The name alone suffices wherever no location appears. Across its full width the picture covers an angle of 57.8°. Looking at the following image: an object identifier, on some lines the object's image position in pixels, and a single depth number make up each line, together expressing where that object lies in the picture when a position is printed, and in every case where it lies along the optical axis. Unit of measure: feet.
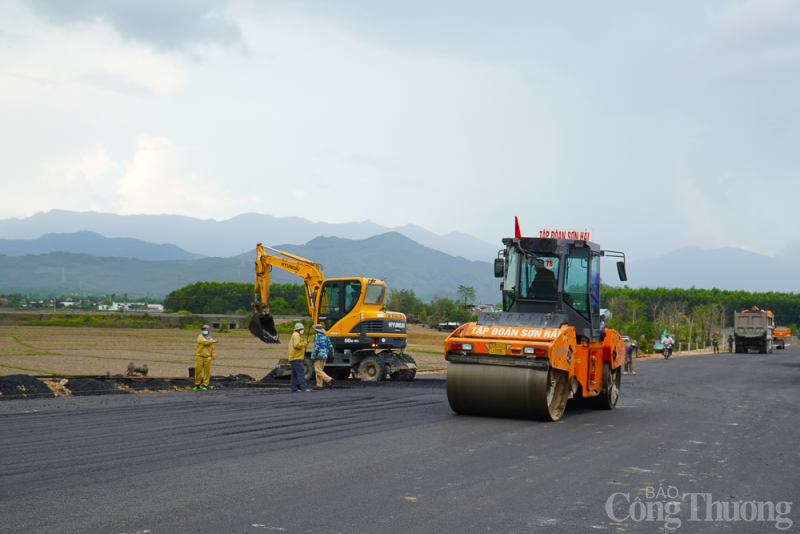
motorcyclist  171.22
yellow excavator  71.61
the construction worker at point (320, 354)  64.08
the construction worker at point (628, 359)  100.94
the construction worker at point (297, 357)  60.54
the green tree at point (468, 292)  446.60
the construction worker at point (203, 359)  60.13
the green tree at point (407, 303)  395.28
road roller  40.34
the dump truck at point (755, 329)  185.37
